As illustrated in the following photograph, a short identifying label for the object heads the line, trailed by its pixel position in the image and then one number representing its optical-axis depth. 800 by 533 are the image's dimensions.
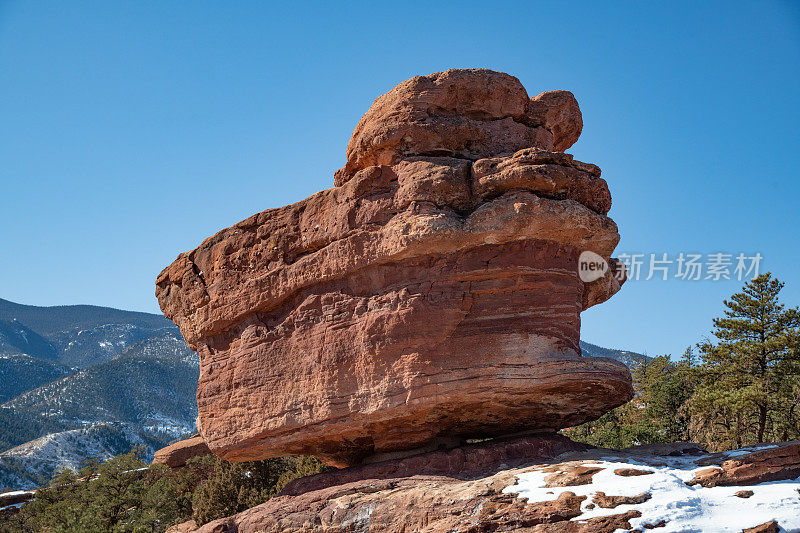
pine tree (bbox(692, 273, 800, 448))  26.22
